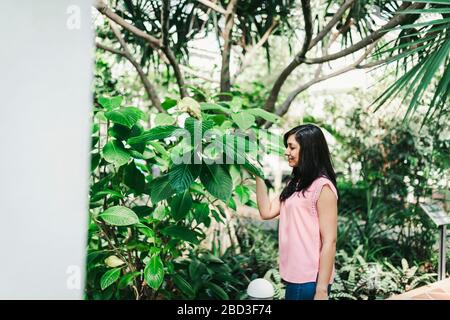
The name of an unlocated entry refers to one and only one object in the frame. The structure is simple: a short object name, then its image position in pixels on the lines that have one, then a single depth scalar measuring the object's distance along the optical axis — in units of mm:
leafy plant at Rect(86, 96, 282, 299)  2420
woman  2059
